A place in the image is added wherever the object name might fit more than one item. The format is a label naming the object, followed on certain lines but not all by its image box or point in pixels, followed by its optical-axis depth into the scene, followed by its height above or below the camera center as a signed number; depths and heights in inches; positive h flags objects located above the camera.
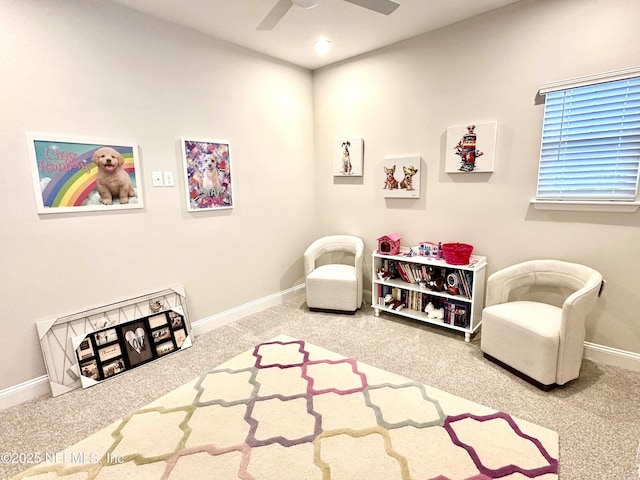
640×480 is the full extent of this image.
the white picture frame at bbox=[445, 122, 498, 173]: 105.8 +12.4
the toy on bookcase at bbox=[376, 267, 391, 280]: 128.4 -33.9
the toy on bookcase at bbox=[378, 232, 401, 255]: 125.0 -22.0
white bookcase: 108.2 -36.8
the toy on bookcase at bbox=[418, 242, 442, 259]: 117.5 -23.1
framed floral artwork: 111.2 +5.5
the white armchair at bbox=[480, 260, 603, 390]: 79.3 -35.4
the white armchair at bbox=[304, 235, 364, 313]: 128.2 -37.2
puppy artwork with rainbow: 82.7 +4.9
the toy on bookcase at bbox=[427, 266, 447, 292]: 115.6 -33.4
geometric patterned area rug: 61.1 -51.8
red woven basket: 107.0 -22.3
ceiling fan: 80.1 +45.8
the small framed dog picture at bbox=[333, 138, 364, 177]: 138.4 +13.3
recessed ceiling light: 117.8 +52.7
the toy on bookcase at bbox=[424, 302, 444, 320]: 116.6 -45.0
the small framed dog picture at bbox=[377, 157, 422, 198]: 124.6 +3.9
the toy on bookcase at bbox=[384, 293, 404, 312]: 126.6 -45.0
